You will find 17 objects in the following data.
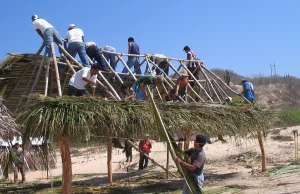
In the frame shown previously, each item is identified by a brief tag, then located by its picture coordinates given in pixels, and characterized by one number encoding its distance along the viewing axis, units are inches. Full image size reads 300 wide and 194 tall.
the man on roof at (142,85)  364.2
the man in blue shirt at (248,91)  556.3
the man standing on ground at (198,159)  282.5
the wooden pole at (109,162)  478.3
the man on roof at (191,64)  596.4
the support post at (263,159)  549.3
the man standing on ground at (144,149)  570.9
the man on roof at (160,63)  550.9
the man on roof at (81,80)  368.8
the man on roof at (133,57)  538.3
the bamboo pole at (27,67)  442.3
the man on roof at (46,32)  429.1
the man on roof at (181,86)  447.3
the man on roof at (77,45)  449.1
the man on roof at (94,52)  474.0
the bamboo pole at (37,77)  430.6
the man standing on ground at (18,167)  558.0
